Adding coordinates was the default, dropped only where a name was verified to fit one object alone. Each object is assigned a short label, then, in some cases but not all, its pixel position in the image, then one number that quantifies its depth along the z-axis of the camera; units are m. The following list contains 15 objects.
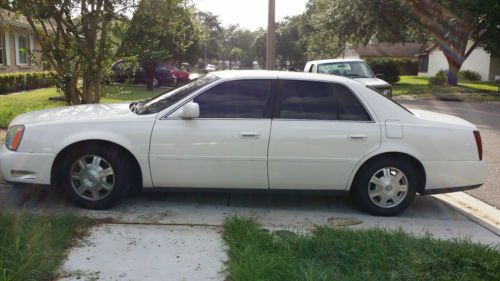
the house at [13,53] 21.88
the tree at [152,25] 8.38
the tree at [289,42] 69.62
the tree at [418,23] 23.92
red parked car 25.99
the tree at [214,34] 90.19
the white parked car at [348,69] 13.34
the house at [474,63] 38.97
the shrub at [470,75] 39.69
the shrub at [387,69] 33.31
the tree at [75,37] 7.99
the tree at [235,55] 91.50
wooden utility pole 11.89
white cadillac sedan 5.05
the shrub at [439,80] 31.02
